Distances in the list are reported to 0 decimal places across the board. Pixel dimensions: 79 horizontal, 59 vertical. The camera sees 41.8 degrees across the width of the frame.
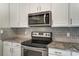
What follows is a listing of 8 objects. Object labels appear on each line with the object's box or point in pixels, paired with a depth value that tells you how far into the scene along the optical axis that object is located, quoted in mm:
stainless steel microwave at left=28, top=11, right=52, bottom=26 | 1409
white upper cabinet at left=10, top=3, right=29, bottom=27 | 1459
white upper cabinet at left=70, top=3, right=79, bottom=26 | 1365
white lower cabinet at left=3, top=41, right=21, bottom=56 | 1464
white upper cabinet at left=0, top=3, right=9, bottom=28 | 1462
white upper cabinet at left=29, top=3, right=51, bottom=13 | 1418
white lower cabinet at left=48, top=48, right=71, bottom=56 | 1366
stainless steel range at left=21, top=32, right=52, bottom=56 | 1419
